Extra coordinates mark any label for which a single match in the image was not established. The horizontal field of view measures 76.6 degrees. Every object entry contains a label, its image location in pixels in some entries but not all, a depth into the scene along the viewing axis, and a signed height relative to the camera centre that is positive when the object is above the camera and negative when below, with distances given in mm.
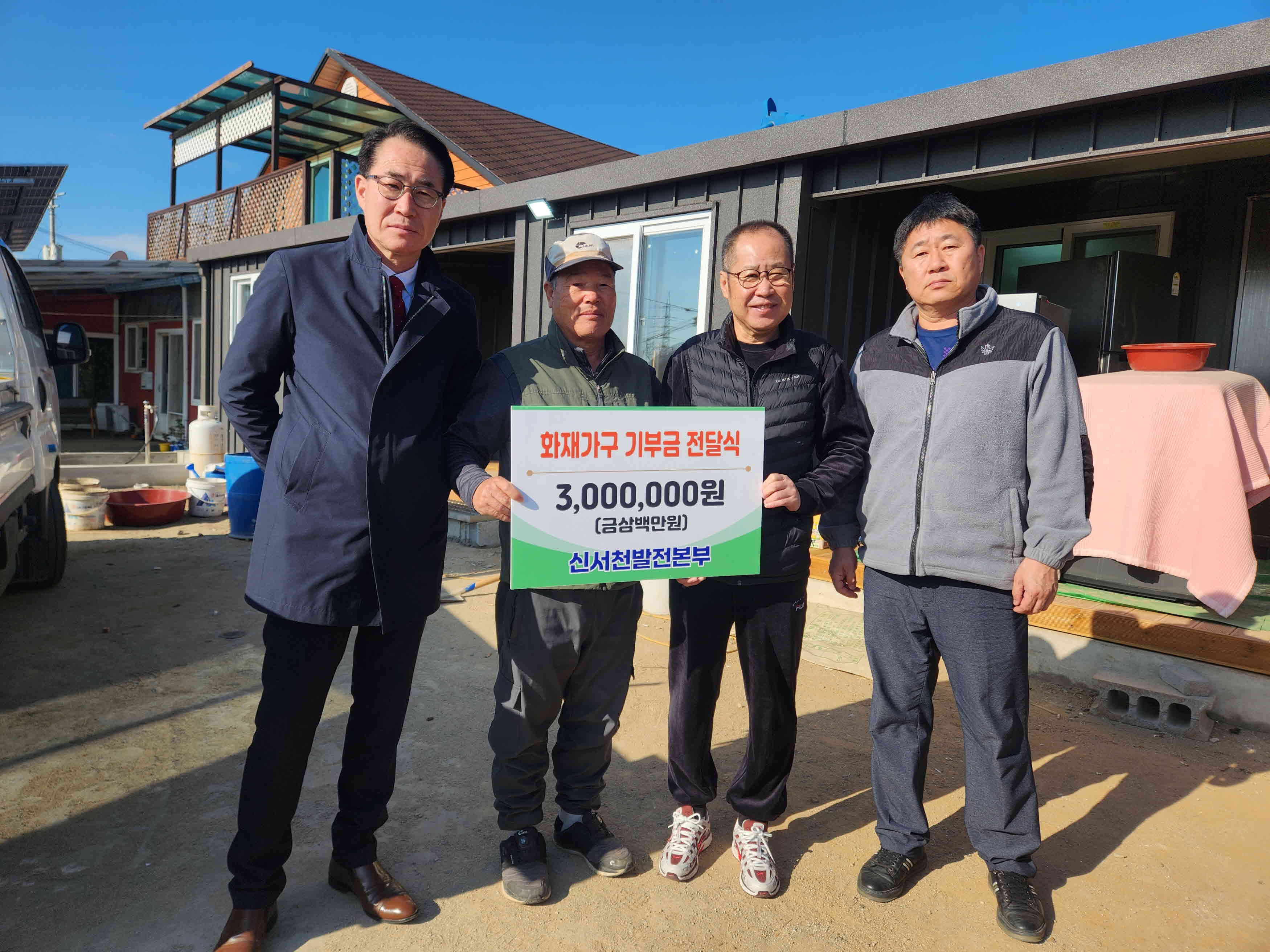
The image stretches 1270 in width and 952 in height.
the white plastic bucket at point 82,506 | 7324 -1189
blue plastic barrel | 6879 -886
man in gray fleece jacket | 2170 -281
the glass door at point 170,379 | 17344 +24
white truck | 3938 -348
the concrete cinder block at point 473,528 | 7250 -1200
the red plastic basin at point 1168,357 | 4320 +391
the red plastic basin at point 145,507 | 7605 -1214
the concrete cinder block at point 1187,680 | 3600 -1137
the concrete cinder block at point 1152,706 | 3566 -1277
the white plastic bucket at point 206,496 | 8281 -1170
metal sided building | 3834 +1527
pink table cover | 3781 -222
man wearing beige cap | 2268 -642
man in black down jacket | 2322 -390
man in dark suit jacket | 1932 -159
